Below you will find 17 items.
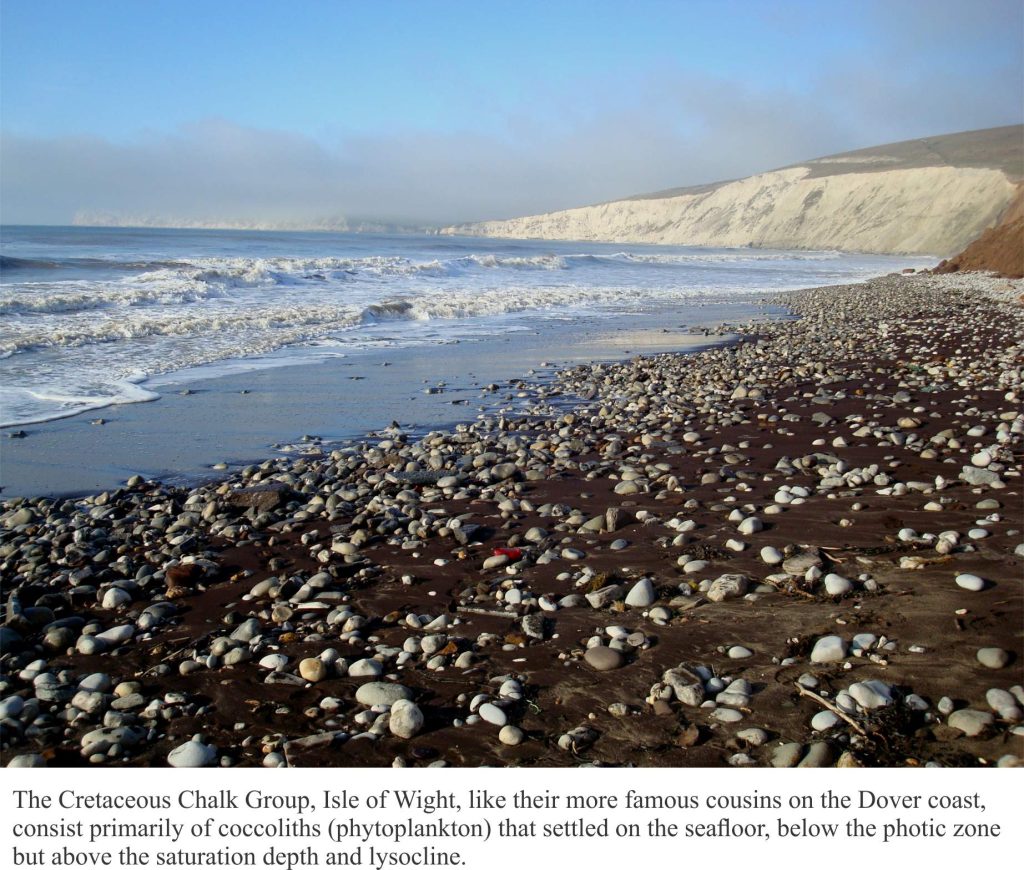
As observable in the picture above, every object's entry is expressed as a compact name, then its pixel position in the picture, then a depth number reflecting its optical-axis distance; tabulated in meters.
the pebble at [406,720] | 2.57
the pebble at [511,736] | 2.50
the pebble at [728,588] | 3.39
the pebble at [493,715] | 2.59
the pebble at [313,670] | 2.97
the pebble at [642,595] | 3.40
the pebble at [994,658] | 2.63
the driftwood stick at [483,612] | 3.40
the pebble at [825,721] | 2.41
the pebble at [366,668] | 2.97
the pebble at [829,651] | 2.77
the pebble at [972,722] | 2.32
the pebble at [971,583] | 3.16
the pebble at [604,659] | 2.90
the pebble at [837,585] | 3.29
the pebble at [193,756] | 2.50
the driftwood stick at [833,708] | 2.38
